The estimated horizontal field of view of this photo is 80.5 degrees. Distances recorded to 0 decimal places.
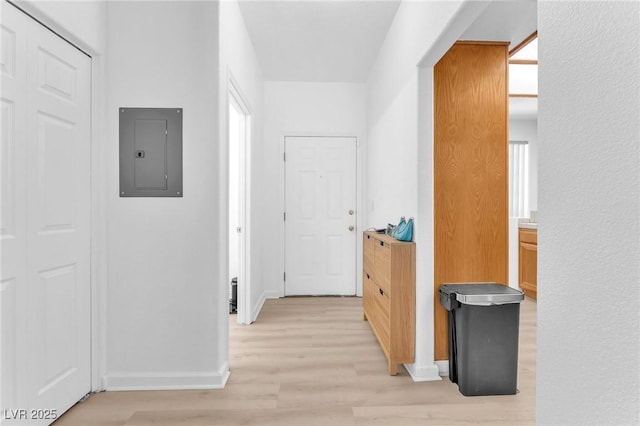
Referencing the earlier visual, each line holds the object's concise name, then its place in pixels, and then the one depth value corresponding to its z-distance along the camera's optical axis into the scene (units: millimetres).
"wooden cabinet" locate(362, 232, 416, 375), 2500
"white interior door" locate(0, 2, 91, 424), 1697
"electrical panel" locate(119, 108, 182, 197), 2369
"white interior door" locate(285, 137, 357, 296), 4758
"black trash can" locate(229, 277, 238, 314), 4012
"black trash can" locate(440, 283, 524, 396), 2264
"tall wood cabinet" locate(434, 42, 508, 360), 2574
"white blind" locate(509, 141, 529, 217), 5742
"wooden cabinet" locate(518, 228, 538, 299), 4504
